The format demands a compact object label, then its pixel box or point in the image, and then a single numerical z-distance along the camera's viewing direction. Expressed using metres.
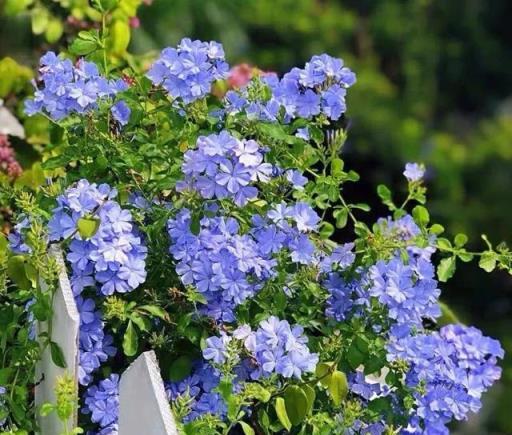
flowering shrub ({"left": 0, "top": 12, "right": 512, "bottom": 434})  2.70
